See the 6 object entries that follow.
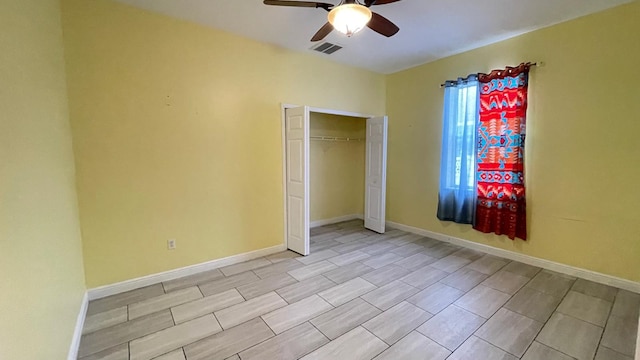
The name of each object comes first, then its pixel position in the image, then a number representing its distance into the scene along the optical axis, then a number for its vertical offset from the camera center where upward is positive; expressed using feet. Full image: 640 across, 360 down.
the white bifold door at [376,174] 14.85 -1.09
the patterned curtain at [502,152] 10.85 +0.15
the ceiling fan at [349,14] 6.29 +3.54
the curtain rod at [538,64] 10.31 +3.65
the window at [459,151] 12.30 +0.23
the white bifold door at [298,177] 11.46 -0.95
